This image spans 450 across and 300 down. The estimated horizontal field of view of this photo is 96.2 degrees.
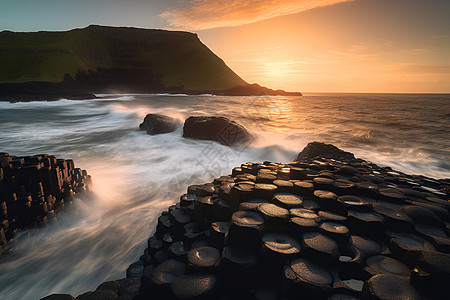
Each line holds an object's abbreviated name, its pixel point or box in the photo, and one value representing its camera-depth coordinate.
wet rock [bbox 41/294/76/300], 1.88
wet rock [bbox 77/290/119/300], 2.19
